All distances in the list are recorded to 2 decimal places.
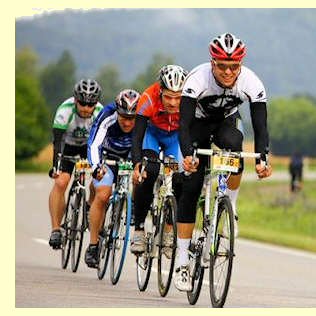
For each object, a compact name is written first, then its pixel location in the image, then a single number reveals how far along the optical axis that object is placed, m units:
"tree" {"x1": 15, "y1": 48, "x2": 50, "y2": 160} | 96.61
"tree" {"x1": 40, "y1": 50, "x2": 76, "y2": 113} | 190.61
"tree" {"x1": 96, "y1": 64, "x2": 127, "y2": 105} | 196.82
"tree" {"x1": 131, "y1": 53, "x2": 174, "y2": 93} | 195.39
